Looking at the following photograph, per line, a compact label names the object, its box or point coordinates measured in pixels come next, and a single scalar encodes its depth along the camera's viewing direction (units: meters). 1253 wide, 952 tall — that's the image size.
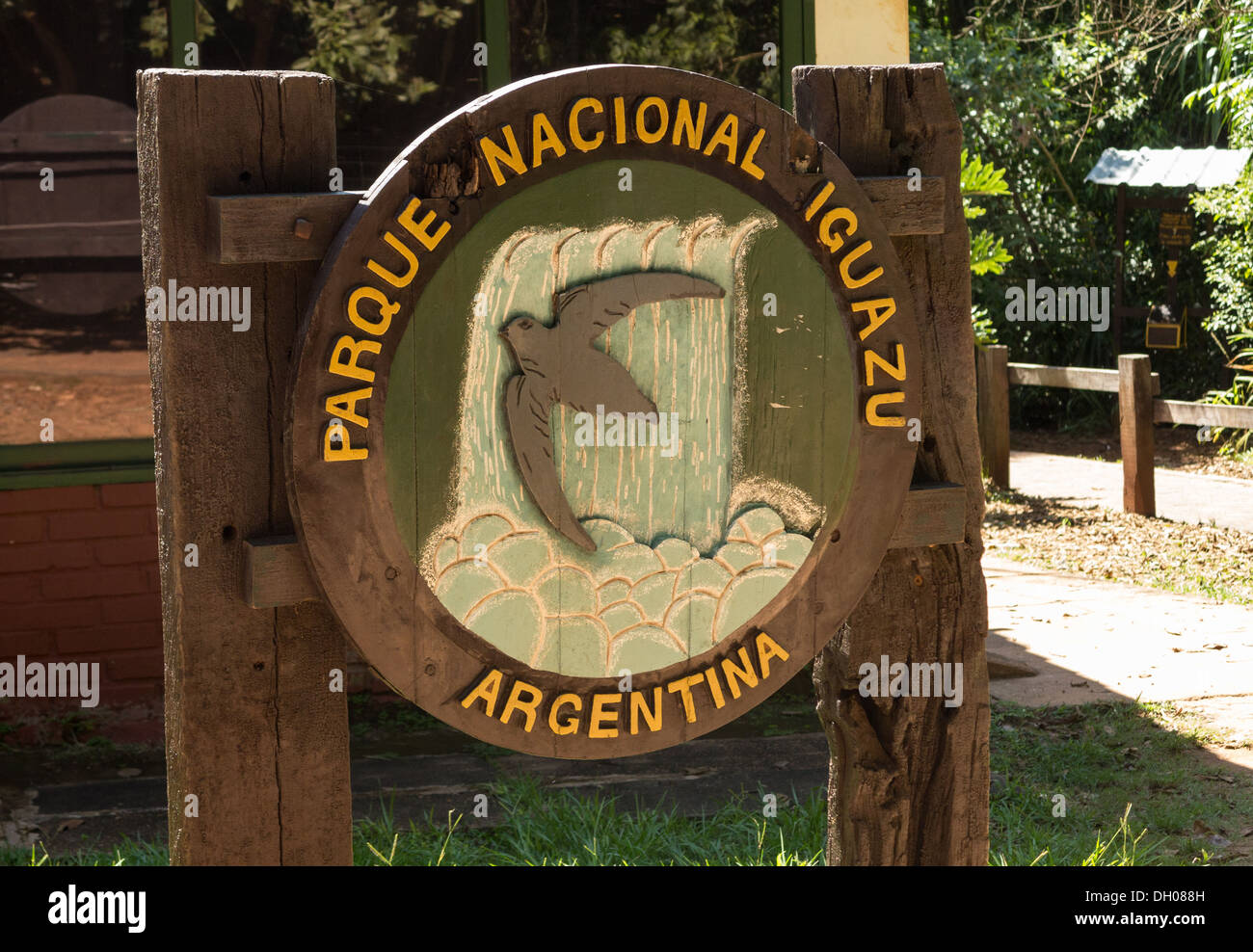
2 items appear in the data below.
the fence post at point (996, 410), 10.19
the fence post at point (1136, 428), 9.14
